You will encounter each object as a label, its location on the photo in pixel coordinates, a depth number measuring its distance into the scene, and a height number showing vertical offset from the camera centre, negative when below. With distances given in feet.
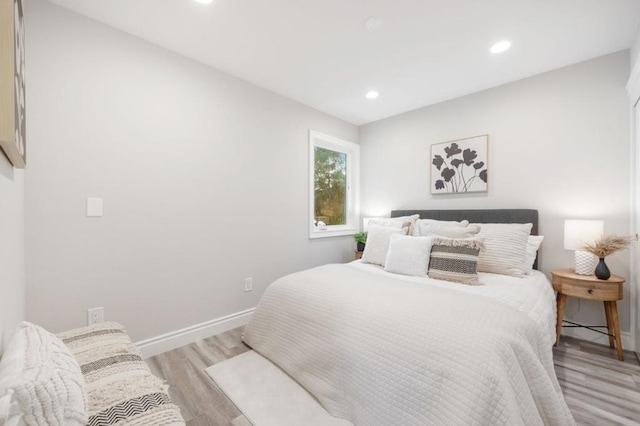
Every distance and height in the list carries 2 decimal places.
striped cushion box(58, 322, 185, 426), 2.99 -2.18
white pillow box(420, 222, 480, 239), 7.93 -0.63
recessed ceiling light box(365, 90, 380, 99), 9.90 +4.31
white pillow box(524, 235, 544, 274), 7.82 -1.19
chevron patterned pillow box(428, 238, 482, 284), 6.62 -1.27
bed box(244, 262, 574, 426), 3.54 -2.22
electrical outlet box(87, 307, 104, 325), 6.17 -2.38
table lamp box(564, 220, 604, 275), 7.12 -0.78
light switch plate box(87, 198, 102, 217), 6.14 +0.12
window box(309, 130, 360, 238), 11.55 +1.18
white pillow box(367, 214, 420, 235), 9.43 -0.44
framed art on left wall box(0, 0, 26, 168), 2.77 +1.44
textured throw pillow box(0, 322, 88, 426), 2.01 -1.42
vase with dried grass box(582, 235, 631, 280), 6.89 -1.01
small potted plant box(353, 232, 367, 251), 12.06 -1.27
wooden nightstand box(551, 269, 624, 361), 6.68 -2.11
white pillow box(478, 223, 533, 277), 7.39 -1.13
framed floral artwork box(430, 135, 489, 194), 9.73 +1.66
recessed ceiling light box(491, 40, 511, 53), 7.00 +4.32
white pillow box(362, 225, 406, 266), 8.62 -1.09
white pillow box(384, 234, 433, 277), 7.23 -1.26
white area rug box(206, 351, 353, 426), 4.89 -3.74
